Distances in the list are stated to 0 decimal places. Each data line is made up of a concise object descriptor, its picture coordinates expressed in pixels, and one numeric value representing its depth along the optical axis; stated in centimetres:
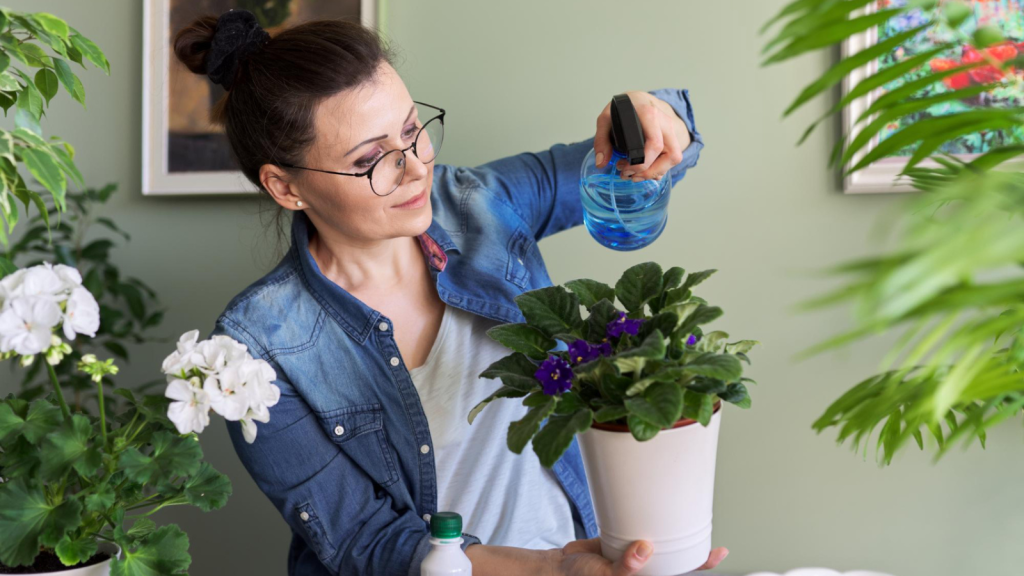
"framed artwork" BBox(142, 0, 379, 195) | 173
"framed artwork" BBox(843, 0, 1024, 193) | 127
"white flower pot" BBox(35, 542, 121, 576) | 91
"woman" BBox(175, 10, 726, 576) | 122
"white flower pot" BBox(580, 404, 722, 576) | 84
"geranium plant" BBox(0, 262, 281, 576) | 85
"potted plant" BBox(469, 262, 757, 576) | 79
